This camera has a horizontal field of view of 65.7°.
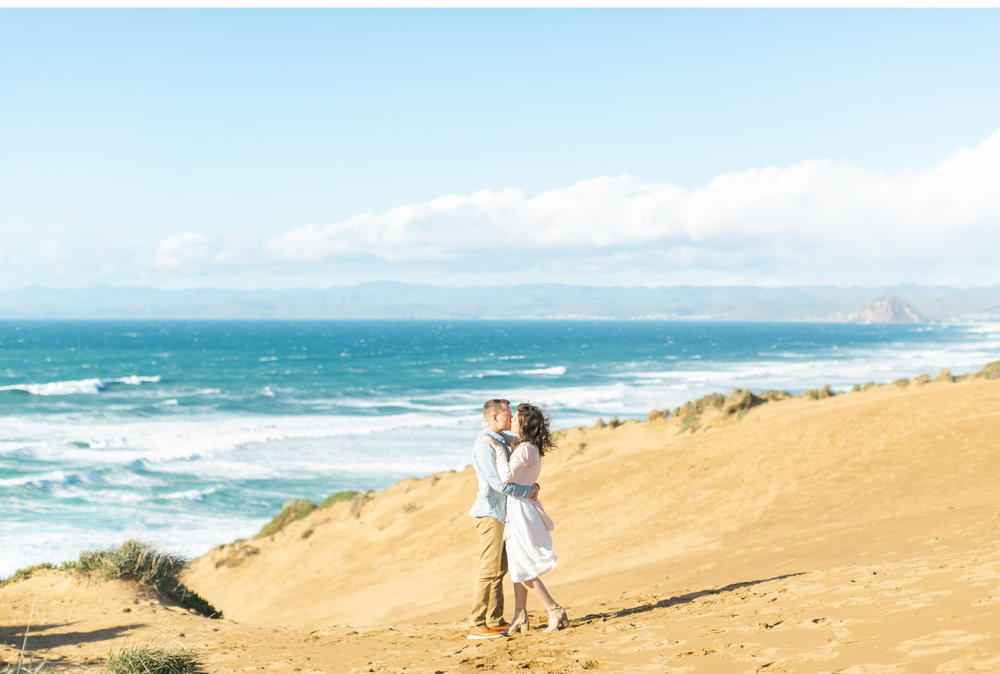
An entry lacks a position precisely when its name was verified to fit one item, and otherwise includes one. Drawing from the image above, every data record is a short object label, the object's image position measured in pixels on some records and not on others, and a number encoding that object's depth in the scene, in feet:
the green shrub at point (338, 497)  68.85
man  20.12
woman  19.98
